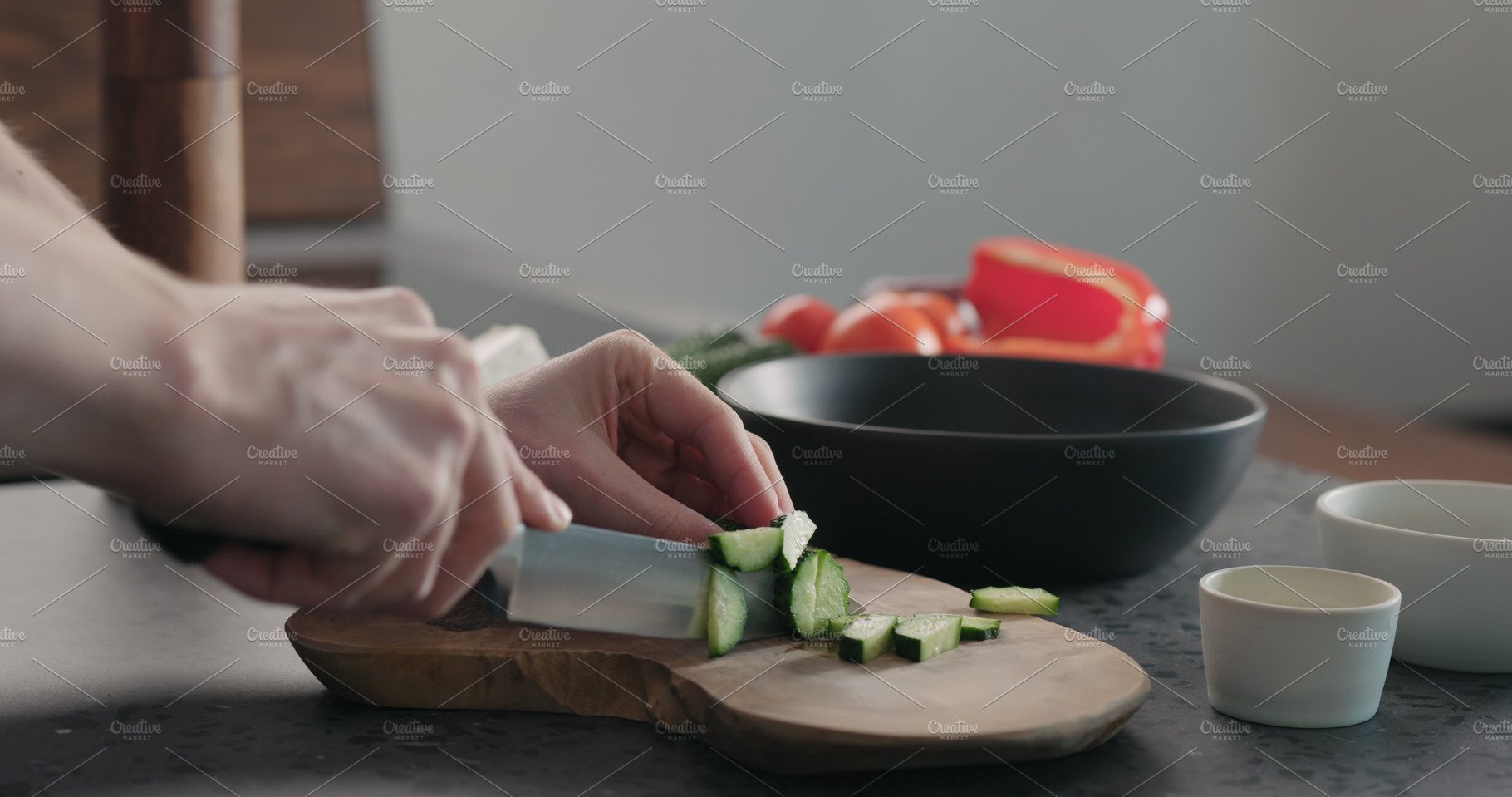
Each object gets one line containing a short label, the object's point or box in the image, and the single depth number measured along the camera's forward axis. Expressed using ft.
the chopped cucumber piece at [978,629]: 2.74
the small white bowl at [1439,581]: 2.76
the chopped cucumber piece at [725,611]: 2.60
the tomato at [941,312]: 5.74
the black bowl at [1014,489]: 3.10
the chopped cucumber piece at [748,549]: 2.65
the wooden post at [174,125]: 3.55
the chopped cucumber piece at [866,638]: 2.56
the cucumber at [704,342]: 5.11
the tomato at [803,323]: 6.05
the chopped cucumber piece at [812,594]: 2.73
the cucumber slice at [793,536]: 2.74
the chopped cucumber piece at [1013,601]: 2.89
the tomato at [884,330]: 5.35
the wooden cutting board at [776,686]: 2.26
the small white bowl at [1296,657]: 2.48
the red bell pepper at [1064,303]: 5.55
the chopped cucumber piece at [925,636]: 2.59
